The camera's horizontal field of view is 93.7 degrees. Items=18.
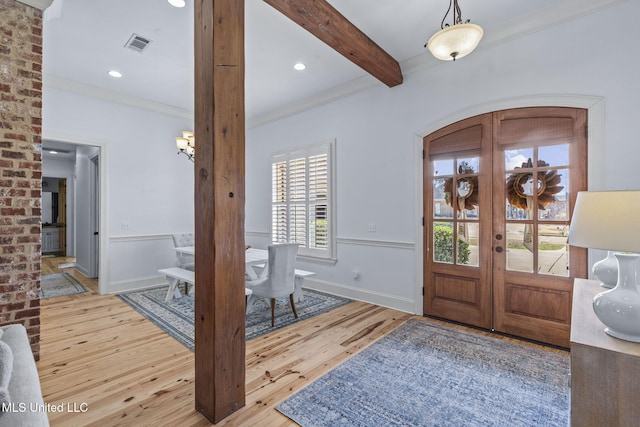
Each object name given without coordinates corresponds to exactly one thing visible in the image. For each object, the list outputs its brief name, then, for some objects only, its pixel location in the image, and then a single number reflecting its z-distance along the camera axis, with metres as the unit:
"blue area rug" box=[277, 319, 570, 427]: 1.82
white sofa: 0.89
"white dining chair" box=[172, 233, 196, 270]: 4.73
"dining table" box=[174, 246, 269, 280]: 3.73
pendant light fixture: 1.98
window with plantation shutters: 4.56
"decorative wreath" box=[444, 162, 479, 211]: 3.19
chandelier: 4.16
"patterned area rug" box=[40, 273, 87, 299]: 4.50
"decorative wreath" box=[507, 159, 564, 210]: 2.75
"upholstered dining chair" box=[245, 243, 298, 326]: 3.21
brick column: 2.26
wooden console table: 1.10
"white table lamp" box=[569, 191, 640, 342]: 1.15
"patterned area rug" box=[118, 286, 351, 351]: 3.12
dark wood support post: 1.76
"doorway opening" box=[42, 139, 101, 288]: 5.75
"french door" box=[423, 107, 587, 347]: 2.71
